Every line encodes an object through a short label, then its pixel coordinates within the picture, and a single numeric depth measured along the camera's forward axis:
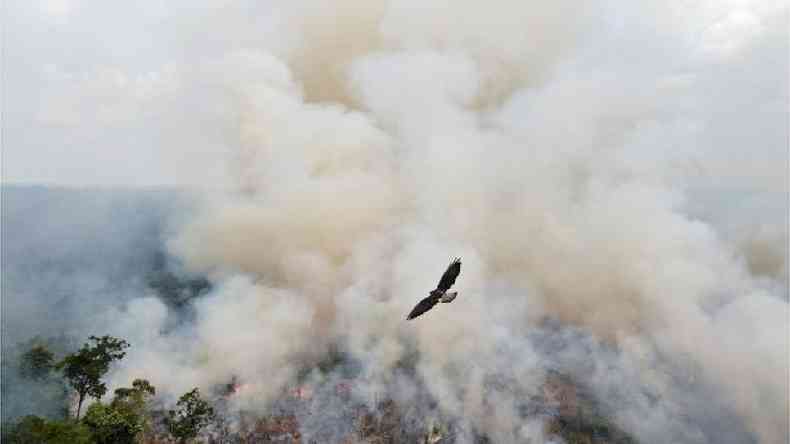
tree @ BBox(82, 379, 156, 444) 98.94
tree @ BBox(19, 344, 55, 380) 119.12
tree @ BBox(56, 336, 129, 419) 105.44
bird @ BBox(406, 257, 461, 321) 32.53
